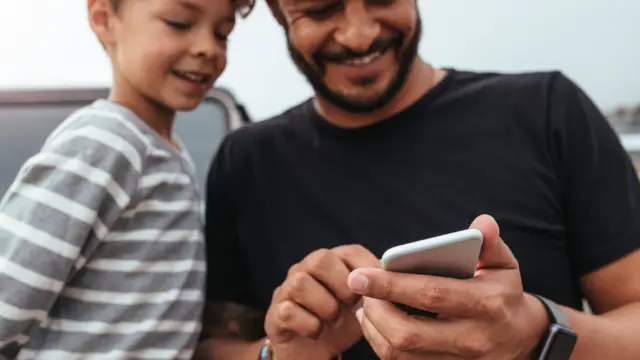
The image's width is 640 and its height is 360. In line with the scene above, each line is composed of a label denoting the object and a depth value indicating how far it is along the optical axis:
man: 0.73
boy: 0.66
